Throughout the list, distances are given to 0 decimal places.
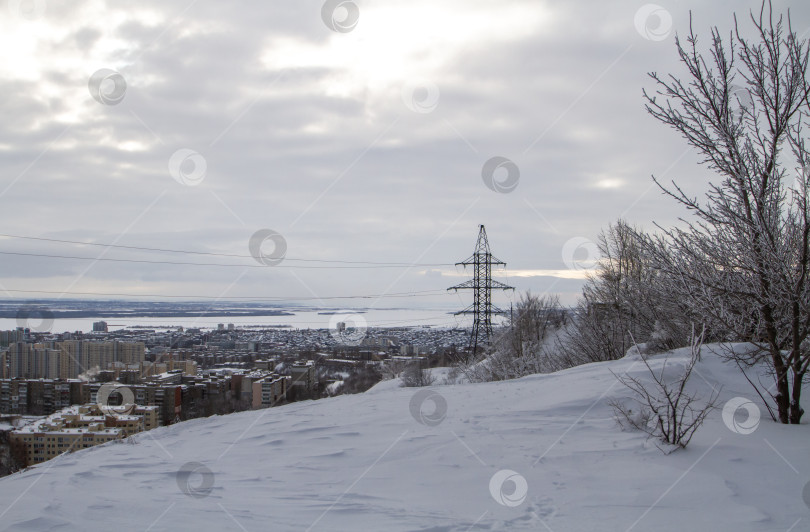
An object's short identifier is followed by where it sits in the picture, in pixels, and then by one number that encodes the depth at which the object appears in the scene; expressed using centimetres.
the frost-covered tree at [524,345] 2441
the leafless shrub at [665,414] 683
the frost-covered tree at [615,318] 1817
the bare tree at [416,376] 2308
